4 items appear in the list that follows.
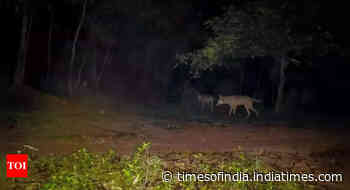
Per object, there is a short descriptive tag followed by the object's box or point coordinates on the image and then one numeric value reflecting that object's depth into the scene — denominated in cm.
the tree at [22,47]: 1778
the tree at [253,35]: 1770
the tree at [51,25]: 2026
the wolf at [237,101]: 1925
